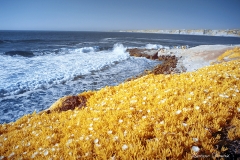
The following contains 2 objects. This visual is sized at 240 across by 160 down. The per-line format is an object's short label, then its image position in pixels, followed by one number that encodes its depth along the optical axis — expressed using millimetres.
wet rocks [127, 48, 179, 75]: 19505
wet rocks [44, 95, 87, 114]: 7059
